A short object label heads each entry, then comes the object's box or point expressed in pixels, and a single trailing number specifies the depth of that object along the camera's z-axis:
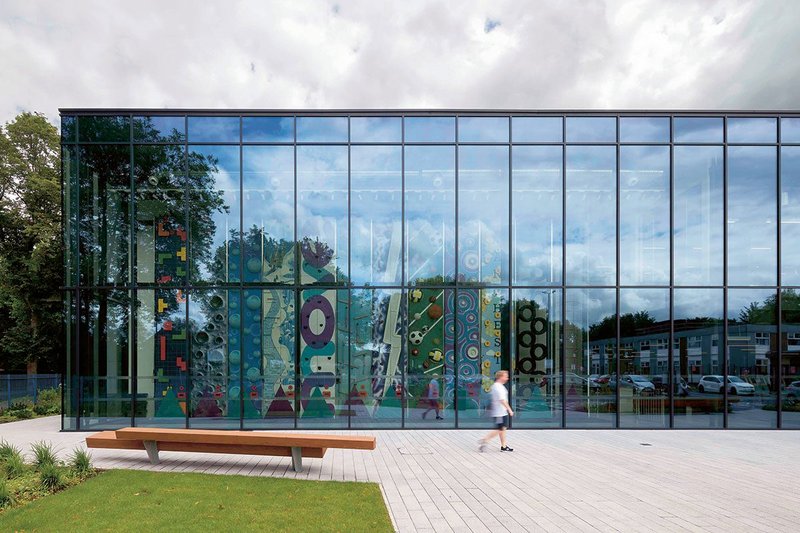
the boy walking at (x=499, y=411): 10.98
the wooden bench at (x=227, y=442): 8.61
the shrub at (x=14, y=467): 8.12
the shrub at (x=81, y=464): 8.33
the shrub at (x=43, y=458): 8.31
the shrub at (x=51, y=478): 7.66
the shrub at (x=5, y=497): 6.80
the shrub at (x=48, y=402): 17.70
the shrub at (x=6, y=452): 8.73
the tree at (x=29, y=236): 26.25
